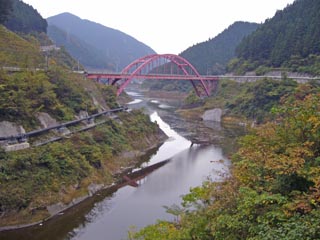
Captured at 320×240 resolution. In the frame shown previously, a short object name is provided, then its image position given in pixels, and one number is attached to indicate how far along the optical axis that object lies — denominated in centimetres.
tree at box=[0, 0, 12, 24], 4275
